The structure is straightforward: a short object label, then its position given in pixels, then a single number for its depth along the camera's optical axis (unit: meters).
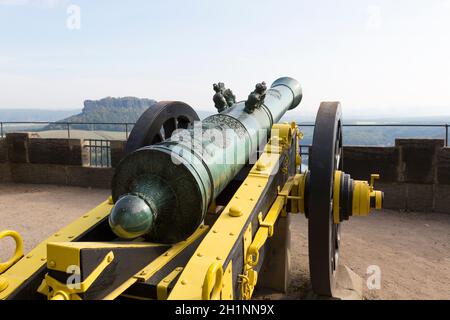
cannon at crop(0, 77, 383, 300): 1.99
